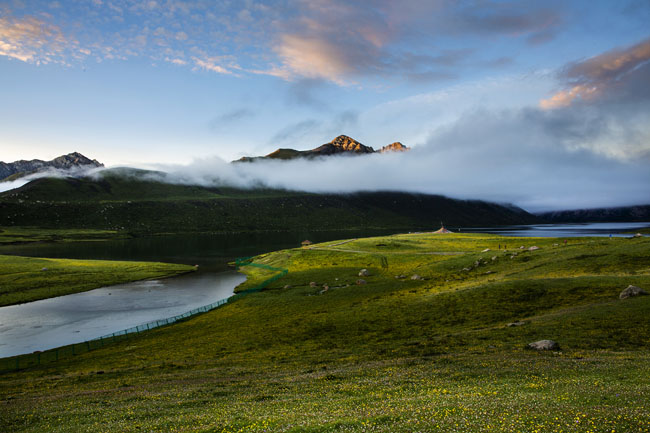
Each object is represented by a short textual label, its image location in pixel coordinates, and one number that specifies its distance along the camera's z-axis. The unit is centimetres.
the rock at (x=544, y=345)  3716
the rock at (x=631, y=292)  5097
